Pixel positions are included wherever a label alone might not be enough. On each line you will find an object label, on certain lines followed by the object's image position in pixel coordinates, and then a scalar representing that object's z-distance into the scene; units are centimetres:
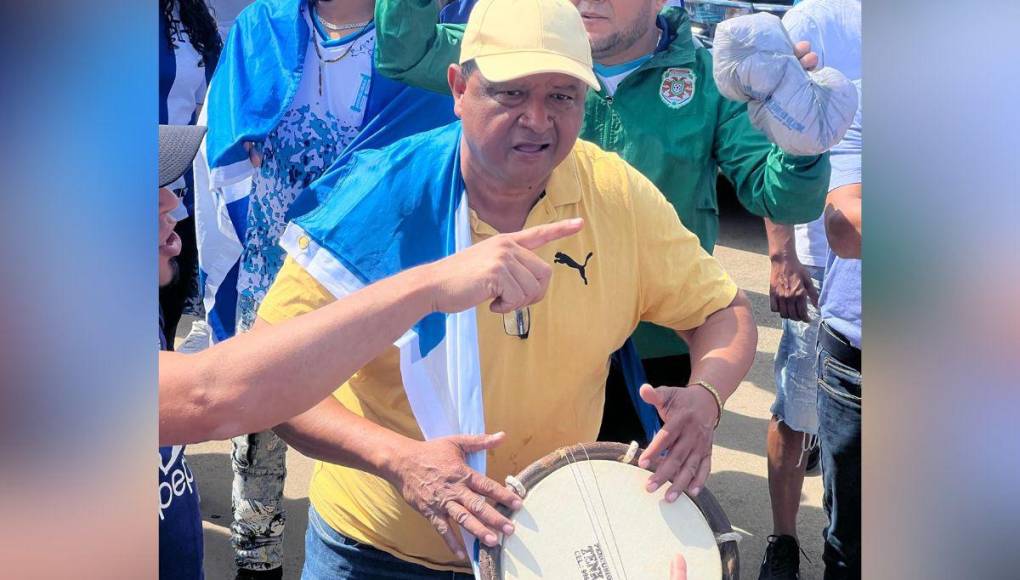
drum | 185
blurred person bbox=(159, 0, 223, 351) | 384
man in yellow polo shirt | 202
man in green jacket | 270
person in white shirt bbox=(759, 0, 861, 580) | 343
